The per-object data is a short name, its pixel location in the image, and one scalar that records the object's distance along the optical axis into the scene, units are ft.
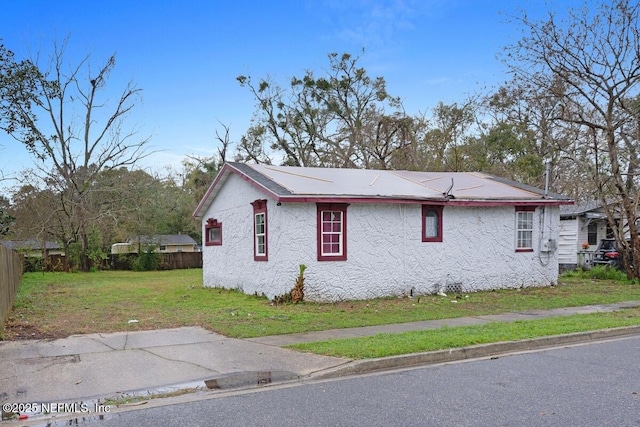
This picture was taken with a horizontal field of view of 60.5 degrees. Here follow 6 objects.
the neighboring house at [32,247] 110.13
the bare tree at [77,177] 116.37
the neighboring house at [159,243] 127.86
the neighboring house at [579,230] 94.84
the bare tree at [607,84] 59.93
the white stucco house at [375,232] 49.34
